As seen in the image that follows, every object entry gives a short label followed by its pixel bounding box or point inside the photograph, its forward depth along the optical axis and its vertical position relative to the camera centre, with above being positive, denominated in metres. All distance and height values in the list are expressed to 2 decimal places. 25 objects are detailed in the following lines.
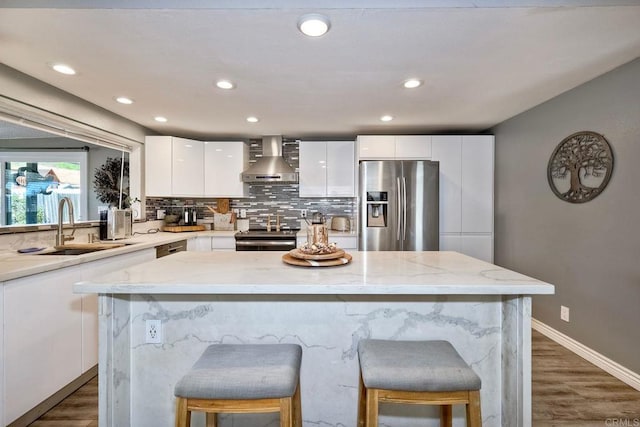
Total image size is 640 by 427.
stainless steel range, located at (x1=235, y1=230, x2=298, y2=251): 3.52 -0.38
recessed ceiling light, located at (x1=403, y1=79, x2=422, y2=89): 2.30 +0.99
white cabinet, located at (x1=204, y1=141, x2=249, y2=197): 3.92 +0.55
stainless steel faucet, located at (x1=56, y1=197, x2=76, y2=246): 2.34 -0.13
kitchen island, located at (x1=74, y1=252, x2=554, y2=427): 1.43 -0.60
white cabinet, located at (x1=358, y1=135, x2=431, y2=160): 3.63 +0.77
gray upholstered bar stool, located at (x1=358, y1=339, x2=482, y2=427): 1.03 -0.60
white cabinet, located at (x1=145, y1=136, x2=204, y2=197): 3.67 +0.54
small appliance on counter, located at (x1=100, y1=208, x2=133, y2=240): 2.90 -0.14
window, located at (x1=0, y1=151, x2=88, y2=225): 2.25 +0.21
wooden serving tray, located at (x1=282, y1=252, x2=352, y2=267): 1.48 -0.26
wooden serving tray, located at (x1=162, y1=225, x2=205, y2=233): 3.82 -0.24
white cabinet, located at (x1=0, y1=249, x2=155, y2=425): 1.58 -0.75
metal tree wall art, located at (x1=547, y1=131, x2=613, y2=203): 2.27 +0.35
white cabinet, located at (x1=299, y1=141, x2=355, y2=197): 3.90 +0.56
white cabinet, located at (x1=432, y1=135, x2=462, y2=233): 3.60 +0.37
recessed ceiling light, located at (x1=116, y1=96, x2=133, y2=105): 2.67 +1.00
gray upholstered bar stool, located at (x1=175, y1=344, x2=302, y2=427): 1.00 -0.61
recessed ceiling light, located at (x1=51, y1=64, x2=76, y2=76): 2.04 +0.98
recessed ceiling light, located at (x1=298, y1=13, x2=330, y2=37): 1.53 +0.98
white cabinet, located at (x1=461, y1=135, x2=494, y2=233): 3.60 +0.31
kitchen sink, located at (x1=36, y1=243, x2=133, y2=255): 2.24 -0.31
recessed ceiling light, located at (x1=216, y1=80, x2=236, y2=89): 2.31 +0.99
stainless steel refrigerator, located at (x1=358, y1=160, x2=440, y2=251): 3.32 +0.08
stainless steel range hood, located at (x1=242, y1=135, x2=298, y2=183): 3.82 +0.49
